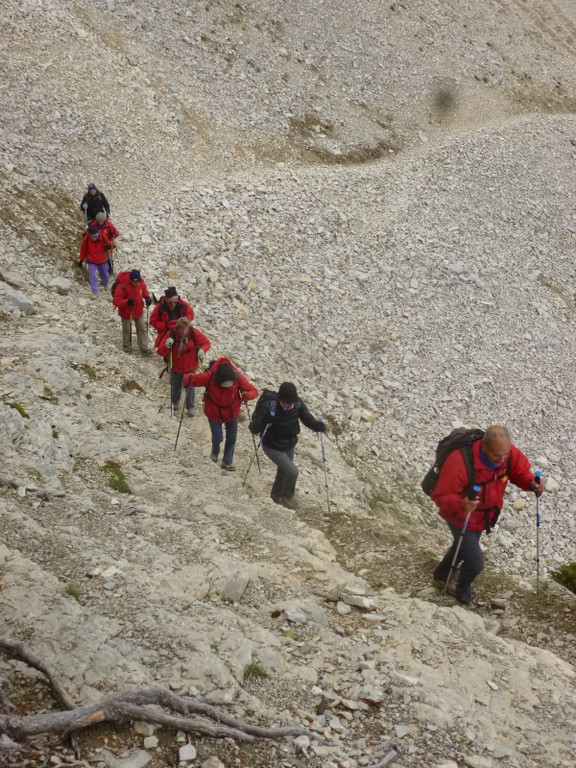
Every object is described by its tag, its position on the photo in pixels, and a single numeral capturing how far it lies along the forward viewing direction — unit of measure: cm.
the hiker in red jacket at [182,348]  1205
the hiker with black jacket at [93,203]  1669
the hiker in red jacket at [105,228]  1527
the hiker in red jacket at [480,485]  802
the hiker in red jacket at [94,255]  1537
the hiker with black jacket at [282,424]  1011
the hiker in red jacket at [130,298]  1385
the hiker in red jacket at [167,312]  1273
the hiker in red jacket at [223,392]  1035
